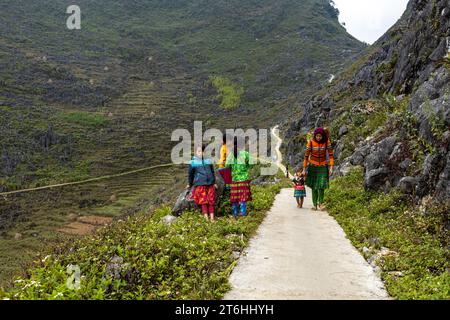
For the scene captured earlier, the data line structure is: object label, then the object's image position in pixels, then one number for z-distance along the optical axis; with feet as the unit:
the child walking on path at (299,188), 49.42
